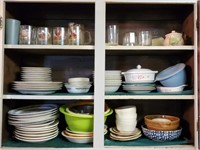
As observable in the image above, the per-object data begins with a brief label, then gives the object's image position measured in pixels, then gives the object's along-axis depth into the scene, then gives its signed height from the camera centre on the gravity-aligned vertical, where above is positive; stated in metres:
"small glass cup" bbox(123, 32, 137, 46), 1.25 +0.22
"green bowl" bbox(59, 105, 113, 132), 1.12 -0.24
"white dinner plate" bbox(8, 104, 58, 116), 1.15 -0.19
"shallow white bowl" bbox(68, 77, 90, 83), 1.18 -0.02
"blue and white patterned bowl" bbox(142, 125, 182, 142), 1.15 -0.31
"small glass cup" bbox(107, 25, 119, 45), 1.24 +0.24
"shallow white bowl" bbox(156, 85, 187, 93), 1.18 -0.07
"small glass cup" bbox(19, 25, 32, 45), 1.17 +0.22
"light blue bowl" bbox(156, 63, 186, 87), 1.19 +0.00
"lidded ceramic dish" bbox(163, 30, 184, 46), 1.19 +0.21
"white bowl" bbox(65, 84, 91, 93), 1.16 -0.06
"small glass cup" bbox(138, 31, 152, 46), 1.25 +0.23
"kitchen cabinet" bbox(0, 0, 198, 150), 1.10 +0.13
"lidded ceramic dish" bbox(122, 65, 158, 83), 1.18 +0.01
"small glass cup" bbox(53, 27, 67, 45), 1.18 +0.22
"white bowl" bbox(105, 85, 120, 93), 1.18 -0.06
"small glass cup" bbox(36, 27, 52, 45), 1.18 +0.22
